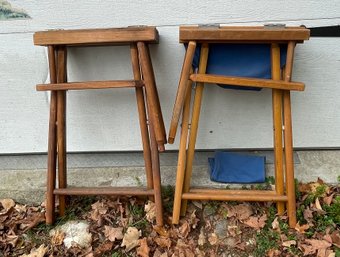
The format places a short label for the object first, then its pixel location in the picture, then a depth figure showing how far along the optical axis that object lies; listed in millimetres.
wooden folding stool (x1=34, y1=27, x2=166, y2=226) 1956
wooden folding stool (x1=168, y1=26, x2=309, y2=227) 1849
